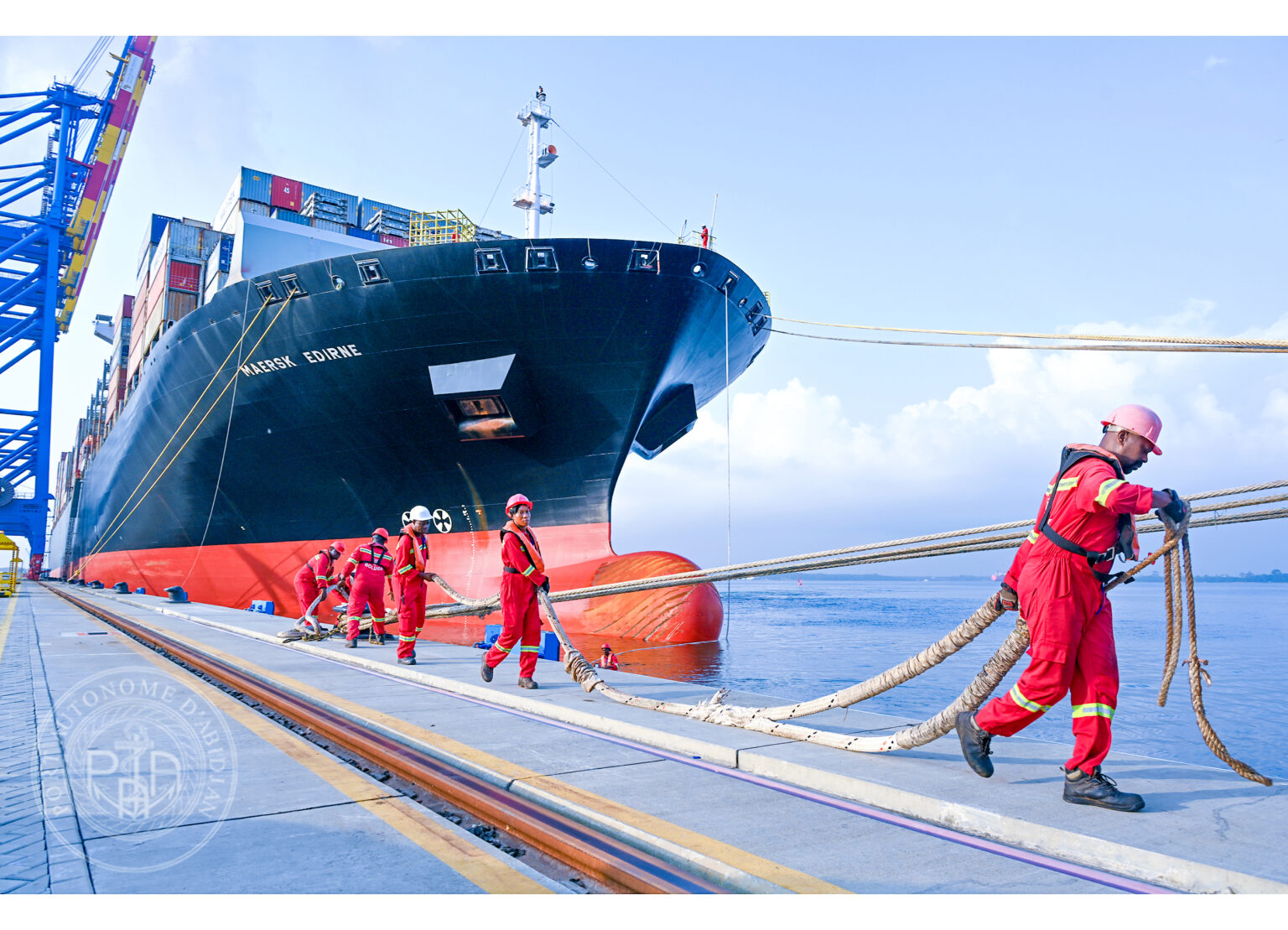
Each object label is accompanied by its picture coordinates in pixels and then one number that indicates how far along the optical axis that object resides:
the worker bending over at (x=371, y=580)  10.02
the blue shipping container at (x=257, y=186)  23.62
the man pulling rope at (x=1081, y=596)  3.19
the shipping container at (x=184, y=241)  27.27
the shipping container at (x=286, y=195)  24.05
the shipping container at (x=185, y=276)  26.80
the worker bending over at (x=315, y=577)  11.76
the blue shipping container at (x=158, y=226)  32.06
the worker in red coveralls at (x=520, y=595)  6.45
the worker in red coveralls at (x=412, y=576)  8.59
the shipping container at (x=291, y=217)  24.38
